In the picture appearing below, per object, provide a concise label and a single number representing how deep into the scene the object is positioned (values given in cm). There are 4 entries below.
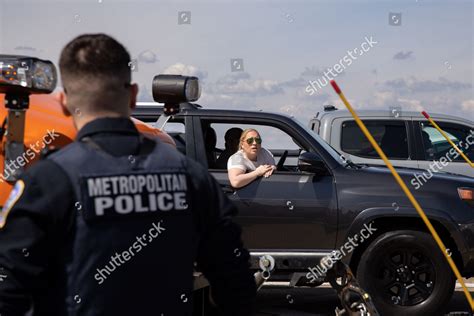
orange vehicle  329
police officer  193
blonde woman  673
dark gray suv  675
